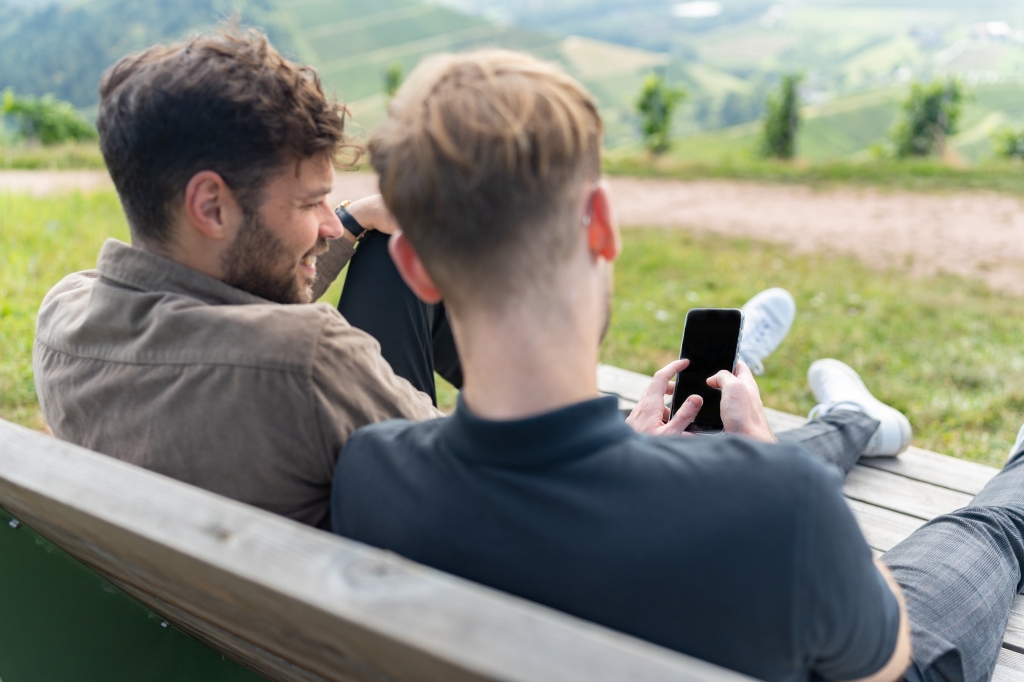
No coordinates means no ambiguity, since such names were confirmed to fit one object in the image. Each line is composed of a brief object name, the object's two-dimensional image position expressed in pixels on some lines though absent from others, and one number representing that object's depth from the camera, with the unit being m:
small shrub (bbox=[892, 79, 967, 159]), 16.19
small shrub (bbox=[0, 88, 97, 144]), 17.86
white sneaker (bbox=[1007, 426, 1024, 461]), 2.20
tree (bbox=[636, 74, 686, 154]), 18.11
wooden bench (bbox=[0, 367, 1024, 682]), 0.70
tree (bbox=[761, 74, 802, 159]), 16.73
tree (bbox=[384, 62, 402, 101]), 24.36
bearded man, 1.21
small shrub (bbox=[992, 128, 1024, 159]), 14.27
